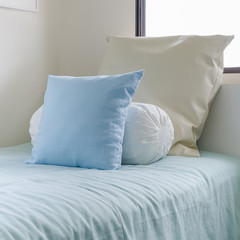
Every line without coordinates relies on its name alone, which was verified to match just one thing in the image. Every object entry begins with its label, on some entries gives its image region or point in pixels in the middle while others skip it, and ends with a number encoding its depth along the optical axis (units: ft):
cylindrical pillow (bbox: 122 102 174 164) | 5.61
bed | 3.83
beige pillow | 6.42
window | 7.11
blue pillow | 5.38
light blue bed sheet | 3.55
